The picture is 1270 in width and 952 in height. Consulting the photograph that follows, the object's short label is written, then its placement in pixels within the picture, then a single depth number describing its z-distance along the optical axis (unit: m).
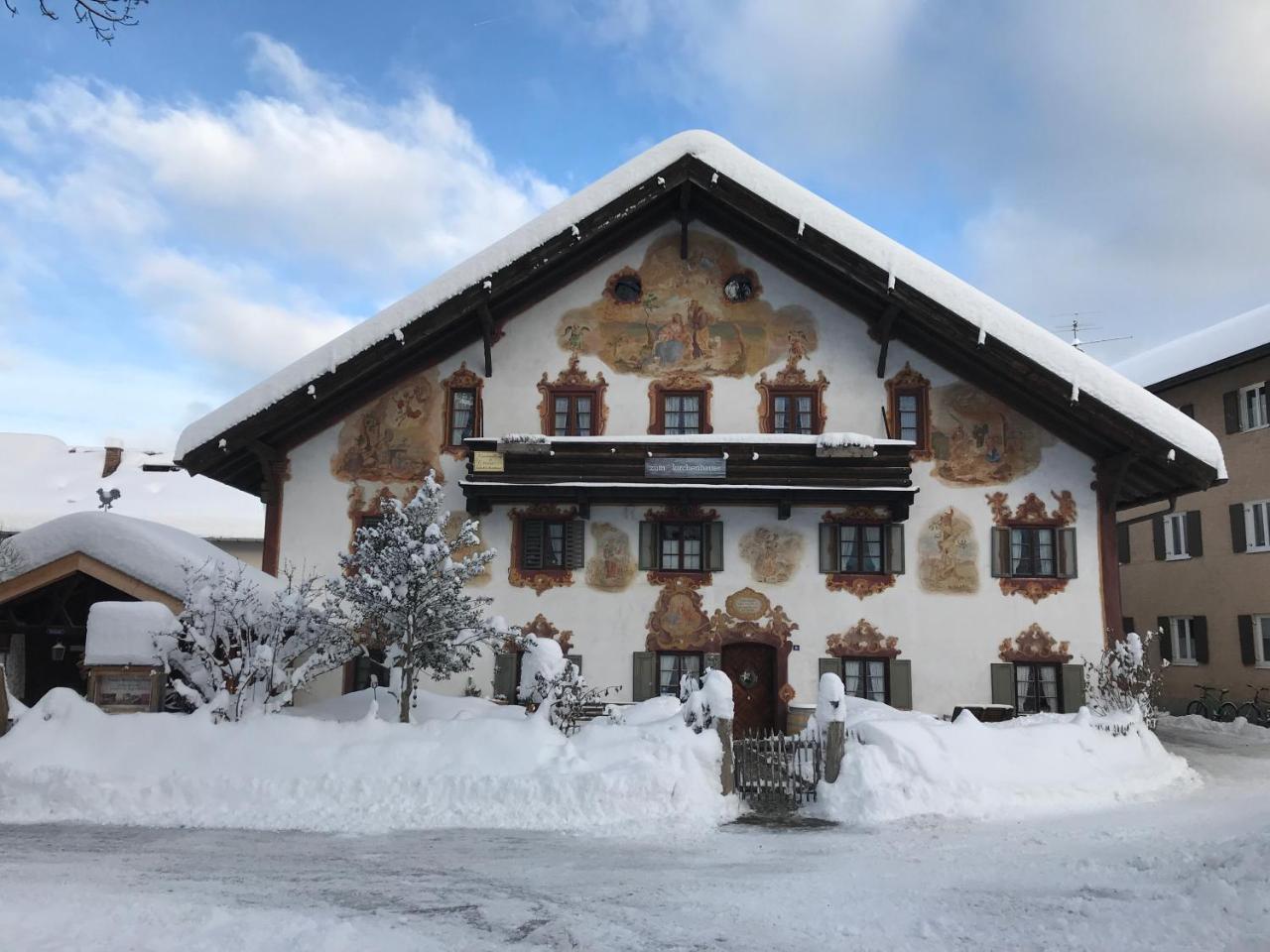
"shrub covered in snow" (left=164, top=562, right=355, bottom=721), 13.72
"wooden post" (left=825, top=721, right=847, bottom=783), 12.95
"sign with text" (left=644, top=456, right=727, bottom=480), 17.86
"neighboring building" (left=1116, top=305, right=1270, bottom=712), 25.03
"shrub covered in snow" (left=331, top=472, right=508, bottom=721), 13.80
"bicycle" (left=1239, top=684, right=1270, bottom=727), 23.54
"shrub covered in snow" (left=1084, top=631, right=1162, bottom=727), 17.11
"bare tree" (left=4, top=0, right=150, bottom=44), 5.70
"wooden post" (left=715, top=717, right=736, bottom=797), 12.69
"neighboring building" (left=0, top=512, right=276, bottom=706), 14.67
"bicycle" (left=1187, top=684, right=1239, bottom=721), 24.55
